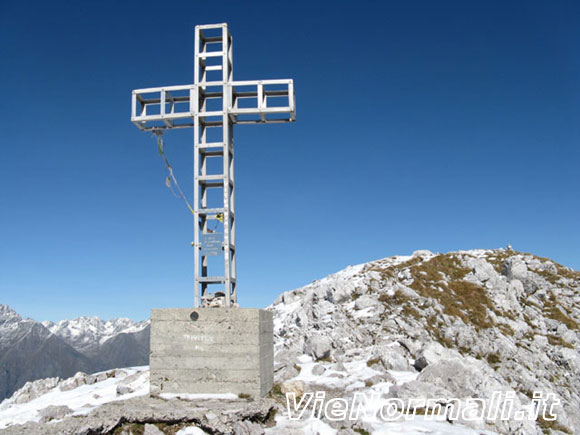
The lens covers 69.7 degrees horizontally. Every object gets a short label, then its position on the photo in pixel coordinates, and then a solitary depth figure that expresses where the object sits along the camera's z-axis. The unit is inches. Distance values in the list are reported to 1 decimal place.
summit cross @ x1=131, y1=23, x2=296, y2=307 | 565.0
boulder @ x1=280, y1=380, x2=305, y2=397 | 597.3
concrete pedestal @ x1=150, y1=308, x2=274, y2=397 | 496.7
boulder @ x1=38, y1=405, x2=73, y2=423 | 538.0
